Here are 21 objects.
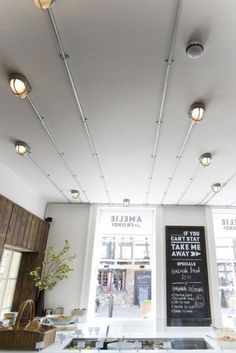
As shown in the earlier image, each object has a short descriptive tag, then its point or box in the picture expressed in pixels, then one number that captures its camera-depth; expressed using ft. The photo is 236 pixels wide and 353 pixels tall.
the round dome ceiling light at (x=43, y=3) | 5.30
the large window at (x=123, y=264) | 20.10
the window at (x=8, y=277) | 16.31
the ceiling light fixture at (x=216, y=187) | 16.16
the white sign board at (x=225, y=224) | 21.33
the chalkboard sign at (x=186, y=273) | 18.80
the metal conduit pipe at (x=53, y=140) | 9.44
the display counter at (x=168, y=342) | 7.43
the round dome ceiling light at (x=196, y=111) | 8.99
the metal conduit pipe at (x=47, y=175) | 13.66
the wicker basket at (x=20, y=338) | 7.16
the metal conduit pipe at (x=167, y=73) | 6.14
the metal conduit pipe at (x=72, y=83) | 6.38
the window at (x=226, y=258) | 19.29
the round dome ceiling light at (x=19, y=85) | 7.93
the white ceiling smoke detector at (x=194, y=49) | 6.71
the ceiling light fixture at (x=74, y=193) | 18.45
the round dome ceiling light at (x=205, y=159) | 12.57
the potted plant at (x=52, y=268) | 17.94
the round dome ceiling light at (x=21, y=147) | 11.98
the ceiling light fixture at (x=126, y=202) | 20.15
